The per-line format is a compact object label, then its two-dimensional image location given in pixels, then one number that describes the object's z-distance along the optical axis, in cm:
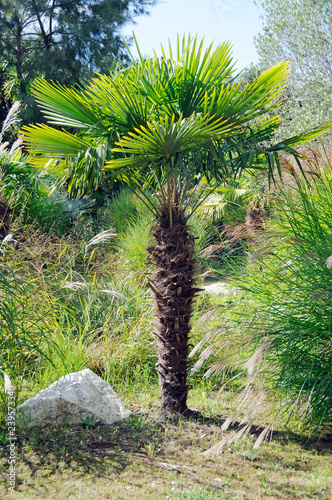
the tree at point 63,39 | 1318
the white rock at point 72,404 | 348
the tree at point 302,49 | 915
